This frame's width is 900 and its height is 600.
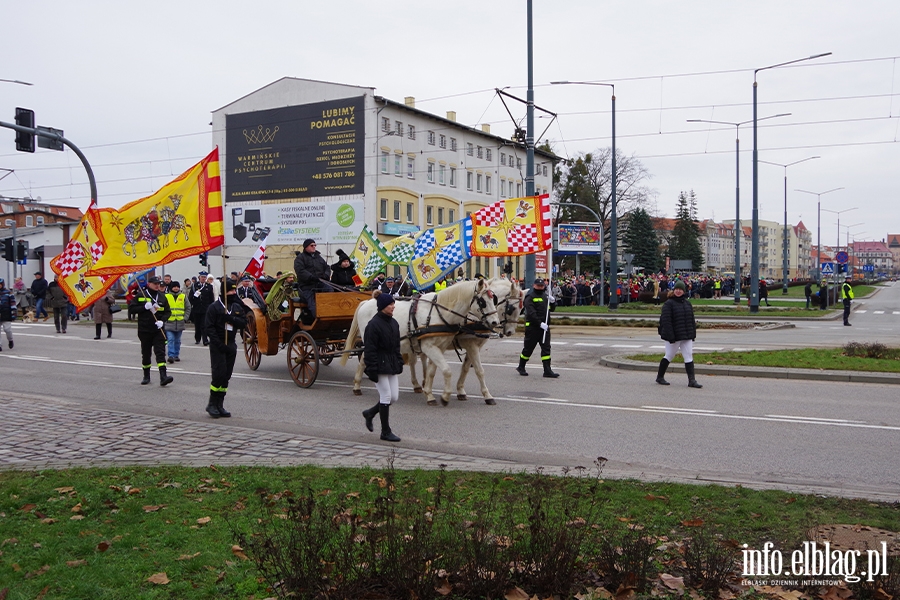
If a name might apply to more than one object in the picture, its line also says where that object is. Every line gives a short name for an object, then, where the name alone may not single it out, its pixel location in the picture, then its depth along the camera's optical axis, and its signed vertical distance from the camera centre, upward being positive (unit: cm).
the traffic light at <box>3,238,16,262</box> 3328 +124
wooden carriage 1355 -94
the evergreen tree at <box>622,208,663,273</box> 9669 +478
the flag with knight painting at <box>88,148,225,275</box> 1116 +82
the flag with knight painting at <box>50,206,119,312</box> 1209 +20
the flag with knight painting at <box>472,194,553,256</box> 1742 +118
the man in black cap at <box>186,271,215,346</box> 2145 -59
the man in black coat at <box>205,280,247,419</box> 1070 -94
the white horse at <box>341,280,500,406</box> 1175 -61
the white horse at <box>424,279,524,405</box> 1198 -69
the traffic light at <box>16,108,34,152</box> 2089 +422
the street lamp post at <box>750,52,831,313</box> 3475 +69
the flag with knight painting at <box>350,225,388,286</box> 2258 +68
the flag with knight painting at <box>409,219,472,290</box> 2102 +73
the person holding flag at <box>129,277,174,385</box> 1379 -87
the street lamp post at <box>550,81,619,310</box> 3716 +31
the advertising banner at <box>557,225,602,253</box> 7438 +392
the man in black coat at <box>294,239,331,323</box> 1357 +12
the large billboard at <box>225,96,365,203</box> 5650 +961
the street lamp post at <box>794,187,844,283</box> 7447 +544
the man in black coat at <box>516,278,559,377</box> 1491 -74
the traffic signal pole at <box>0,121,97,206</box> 2077 +395
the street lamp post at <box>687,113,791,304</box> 4270 +382
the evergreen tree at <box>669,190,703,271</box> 12188 +595
